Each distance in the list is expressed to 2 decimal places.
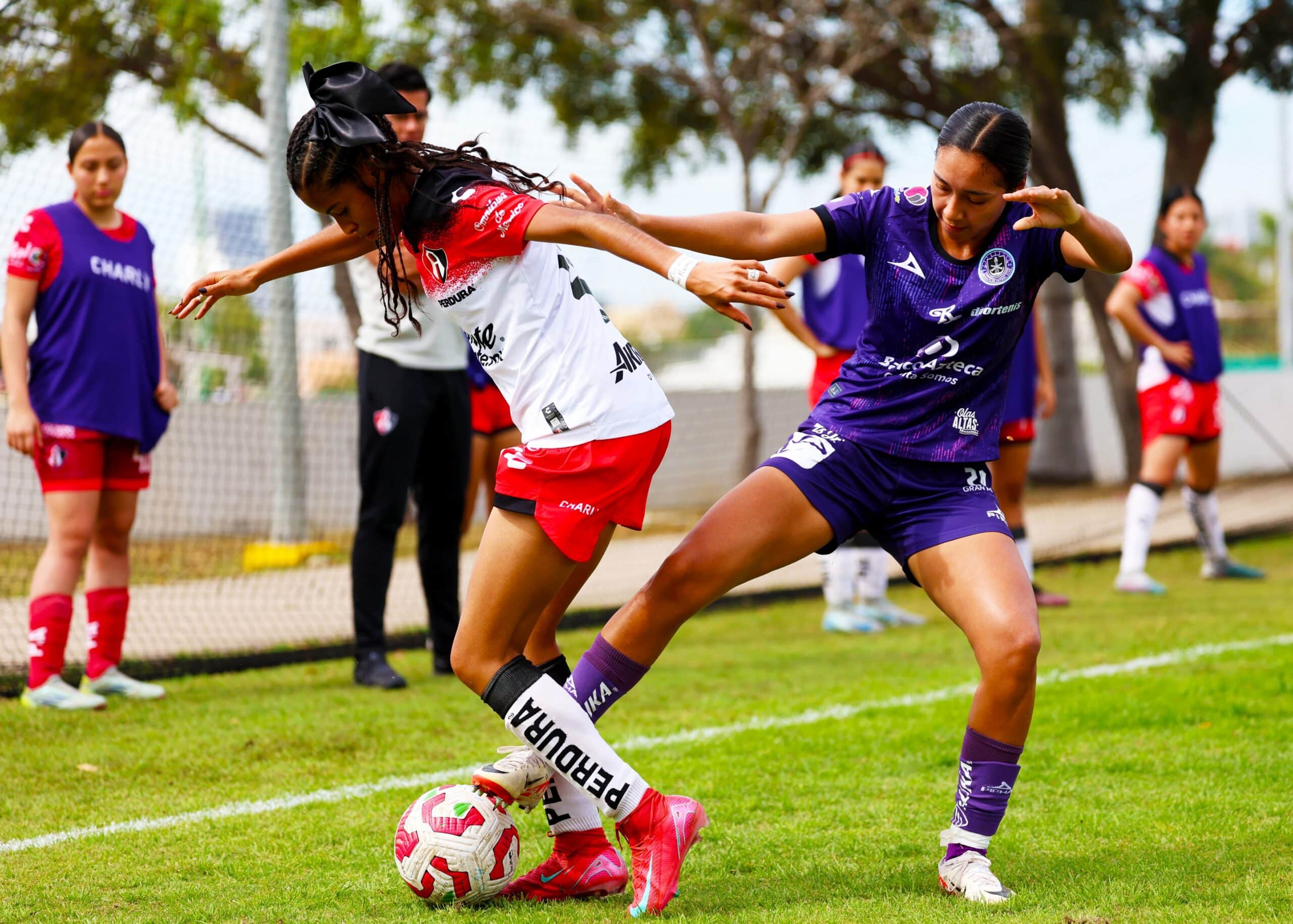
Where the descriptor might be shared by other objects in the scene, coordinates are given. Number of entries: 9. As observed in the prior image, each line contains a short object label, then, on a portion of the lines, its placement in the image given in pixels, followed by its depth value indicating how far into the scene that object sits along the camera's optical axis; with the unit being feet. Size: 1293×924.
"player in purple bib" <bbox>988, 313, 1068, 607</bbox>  49.34
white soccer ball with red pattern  21.26
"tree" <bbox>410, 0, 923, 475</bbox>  99.71
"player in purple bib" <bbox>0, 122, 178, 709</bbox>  36.22
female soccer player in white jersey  20.49
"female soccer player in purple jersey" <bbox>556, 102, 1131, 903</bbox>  21.57
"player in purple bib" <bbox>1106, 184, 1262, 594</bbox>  56.59
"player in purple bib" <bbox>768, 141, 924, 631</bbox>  45.06
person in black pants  38.52
